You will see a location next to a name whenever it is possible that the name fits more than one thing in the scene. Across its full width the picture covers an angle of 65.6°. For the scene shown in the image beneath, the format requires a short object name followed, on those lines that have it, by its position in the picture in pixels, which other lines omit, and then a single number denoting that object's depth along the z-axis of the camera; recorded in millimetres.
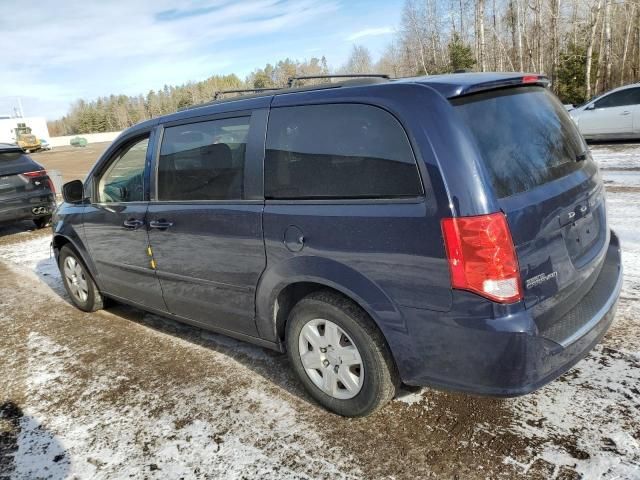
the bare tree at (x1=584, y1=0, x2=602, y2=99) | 22903
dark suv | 8492
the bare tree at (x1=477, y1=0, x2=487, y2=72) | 26473
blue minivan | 2156
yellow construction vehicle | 51688
